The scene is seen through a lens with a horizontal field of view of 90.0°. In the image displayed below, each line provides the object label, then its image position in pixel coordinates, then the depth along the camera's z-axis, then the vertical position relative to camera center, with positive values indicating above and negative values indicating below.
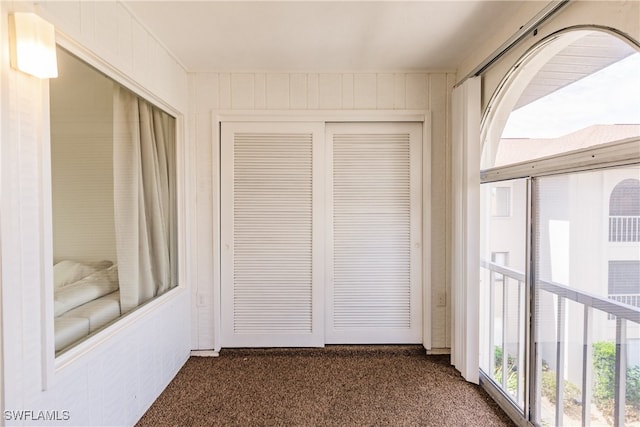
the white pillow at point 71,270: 1.40 -0.30
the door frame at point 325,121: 2.79 +0.52
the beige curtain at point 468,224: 2.33 -0.11
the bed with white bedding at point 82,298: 1.43 -0.45
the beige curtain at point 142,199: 1.87 +0.07
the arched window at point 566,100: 1.33 +0.56
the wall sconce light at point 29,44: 1.14 +0.60
